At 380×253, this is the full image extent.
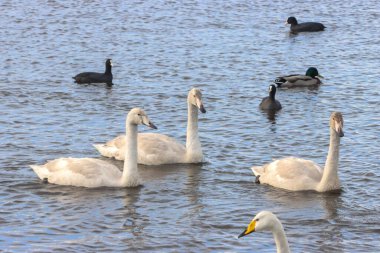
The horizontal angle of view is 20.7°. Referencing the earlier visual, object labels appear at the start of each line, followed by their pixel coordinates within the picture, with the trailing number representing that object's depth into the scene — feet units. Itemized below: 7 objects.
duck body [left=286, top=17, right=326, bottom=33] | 113.29
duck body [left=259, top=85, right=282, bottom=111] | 71.68
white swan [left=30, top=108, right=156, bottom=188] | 51.08
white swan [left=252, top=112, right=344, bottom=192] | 50.83
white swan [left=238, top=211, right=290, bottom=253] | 33.42
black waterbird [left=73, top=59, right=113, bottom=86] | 80.74
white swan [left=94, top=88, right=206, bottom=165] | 56.59
